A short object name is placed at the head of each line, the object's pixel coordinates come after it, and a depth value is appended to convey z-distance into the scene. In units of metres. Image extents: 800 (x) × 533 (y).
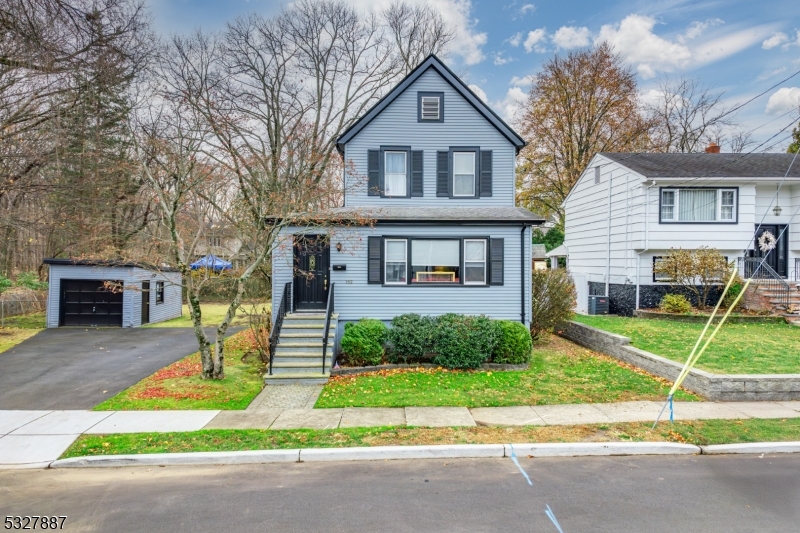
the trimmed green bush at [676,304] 16.27
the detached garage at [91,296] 18.31
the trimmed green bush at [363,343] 11.12
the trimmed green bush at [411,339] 11.29
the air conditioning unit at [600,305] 19.23
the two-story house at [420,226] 12.61
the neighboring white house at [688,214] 17.61
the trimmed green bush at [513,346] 11.23
